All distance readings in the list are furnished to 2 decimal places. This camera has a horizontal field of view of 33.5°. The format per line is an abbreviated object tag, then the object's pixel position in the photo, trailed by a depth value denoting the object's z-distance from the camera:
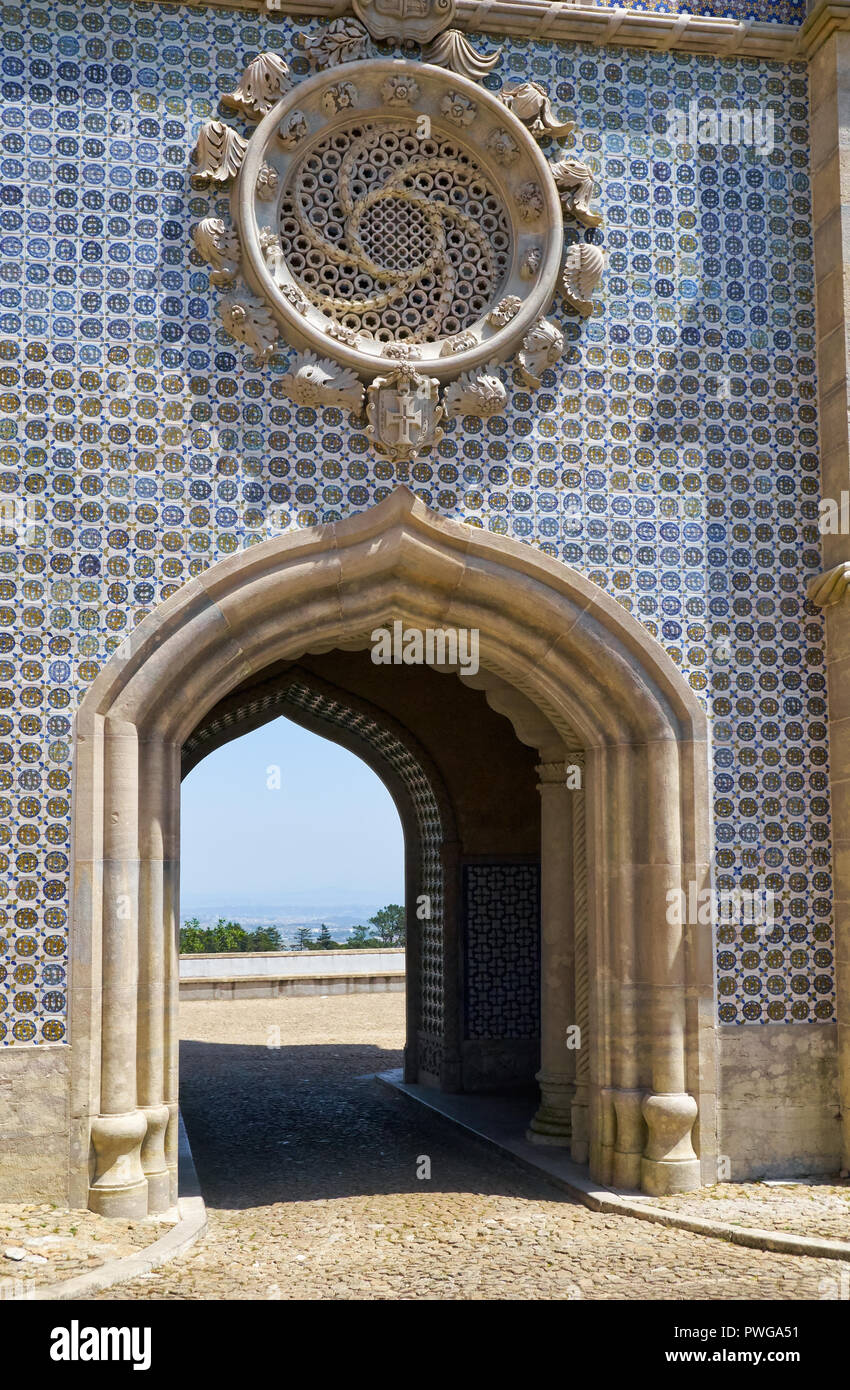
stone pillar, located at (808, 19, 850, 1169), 7.81
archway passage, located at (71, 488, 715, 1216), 7.04
